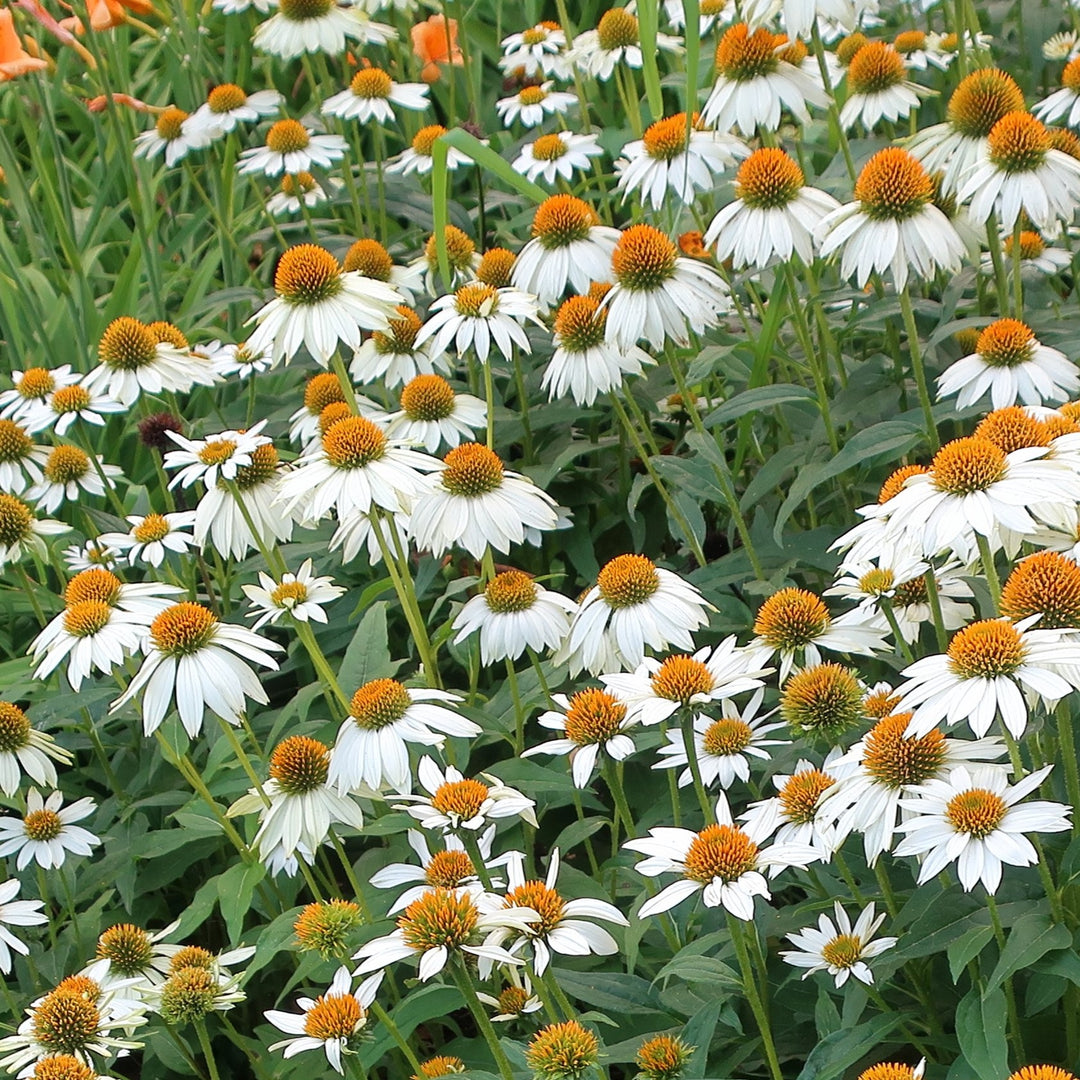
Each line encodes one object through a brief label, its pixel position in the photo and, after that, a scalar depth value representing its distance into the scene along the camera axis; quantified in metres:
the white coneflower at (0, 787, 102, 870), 2.15
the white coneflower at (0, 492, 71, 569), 2.27
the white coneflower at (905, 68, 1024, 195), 2.18
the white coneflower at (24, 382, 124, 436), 2.36
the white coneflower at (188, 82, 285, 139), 2.69
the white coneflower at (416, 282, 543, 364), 2.22
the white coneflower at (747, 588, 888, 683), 2.01
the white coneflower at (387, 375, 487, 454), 2.27
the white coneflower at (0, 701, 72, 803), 2.15
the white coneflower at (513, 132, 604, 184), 2.50
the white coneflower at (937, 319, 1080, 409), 2.11
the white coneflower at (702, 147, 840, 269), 2.14
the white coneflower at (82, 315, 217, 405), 2.37
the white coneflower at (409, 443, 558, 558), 2.11
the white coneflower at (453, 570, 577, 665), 2.10
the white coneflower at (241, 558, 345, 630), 2.12
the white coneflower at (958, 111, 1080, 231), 2.11
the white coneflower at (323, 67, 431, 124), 2.62
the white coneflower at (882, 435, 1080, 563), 1.88
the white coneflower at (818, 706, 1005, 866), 1.89
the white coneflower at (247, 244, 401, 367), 2.15
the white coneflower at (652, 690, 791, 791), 1.99
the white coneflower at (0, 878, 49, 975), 2.09
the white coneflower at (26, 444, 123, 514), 2.37
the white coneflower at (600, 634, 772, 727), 1.96
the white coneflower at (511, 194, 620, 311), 2.24
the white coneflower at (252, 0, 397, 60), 2.62
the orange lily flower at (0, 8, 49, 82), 2.53
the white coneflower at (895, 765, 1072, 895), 1.84
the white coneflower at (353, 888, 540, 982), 1.87
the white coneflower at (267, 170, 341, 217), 2.65
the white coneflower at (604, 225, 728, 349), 2.16
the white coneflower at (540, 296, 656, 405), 2.19
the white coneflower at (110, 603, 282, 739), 2.04
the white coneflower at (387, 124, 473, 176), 2.55
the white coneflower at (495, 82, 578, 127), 2.67
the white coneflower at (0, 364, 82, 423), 2.43
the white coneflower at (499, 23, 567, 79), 2.78
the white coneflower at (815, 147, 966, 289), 2.06
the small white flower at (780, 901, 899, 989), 1.92
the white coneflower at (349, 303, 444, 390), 2.35
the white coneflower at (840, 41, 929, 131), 2.33
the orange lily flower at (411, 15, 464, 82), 3.04
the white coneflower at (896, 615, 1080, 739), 1.84
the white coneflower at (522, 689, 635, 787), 1.99
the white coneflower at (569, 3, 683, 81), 2.56
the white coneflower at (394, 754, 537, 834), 1.96
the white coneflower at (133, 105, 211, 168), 2.72
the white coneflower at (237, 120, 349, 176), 2.59
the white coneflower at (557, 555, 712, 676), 2.05
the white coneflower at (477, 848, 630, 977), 1.89
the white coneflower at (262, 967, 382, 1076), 1.91
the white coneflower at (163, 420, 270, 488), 2.14
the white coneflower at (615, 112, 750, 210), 2.27
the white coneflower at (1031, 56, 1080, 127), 2.27
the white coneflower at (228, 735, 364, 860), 2.03
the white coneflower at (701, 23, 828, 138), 2.21
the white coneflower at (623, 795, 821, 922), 1.89
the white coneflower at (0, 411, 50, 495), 2.35
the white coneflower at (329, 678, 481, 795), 2.00
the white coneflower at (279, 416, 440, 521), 2.06
